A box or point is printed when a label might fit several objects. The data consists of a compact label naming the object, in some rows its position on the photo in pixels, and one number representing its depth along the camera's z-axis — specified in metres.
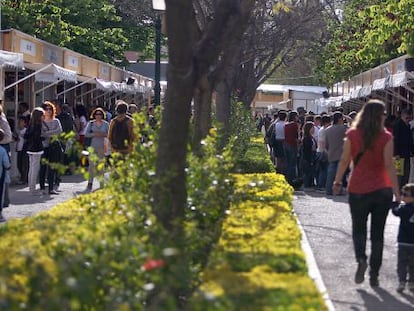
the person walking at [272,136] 22.54
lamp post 25.27
